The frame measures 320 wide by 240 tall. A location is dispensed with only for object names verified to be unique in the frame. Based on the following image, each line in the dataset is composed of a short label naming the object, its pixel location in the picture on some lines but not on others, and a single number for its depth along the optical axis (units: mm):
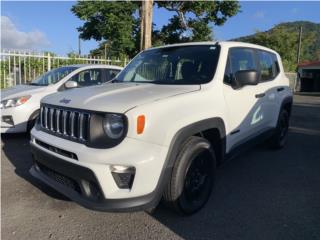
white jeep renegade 2043
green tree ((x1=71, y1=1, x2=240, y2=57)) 16468
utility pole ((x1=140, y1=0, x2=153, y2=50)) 9852
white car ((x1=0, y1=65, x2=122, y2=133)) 4560
